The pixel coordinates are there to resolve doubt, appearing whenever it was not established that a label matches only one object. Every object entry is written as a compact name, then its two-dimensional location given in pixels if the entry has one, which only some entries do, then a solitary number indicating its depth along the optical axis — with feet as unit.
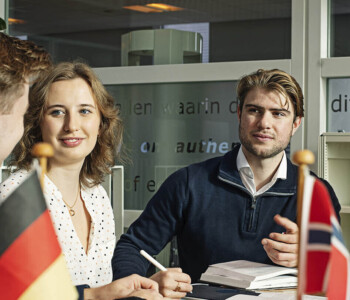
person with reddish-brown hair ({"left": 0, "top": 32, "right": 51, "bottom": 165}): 4.13
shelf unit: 11.06
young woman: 7.39
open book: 6.59
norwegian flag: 3.31
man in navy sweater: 8.02
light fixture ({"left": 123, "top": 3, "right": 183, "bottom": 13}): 12.72
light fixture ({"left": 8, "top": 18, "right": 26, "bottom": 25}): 14.06
